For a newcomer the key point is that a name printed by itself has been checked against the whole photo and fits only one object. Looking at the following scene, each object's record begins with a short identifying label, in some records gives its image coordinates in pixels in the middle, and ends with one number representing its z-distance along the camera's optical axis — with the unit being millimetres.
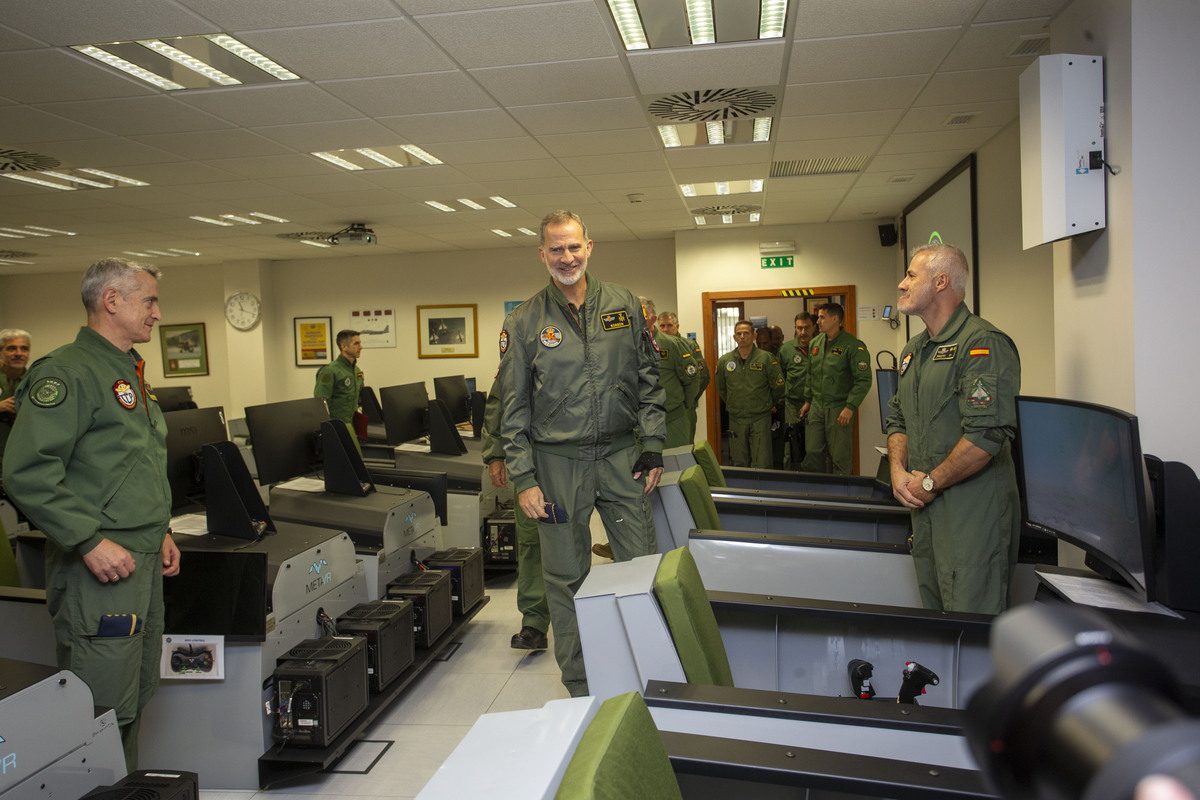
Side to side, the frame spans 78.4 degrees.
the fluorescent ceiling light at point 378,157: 4836
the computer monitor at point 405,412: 4762
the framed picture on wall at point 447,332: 9586
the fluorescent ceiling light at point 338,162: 4875
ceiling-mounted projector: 7246
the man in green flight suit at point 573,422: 2484
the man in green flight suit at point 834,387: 6078
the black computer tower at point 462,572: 3521
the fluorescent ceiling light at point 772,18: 2930
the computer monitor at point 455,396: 5434
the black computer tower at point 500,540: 4434
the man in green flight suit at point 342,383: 6484
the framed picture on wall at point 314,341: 10000
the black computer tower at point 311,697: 2324
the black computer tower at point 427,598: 3125
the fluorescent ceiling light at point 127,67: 3131
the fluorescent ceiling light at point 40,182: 5170
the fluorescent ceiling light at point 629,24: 2877
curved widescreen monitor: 1498
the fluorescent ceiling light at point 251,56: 3081
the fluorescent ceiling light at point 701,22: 2936
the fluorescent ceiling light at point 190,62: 3129
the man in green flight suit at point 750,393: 6645
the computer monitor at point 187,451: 2602
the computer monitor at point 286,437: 3051
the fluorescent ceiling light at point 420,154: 4770
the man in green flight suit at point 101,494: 1891
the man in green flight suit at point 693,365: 6004
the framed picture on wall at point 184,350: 10445
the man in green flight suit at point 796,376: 6875
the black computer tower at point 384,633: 2699
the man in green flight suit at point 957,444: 2104
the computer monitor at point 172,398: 6820
